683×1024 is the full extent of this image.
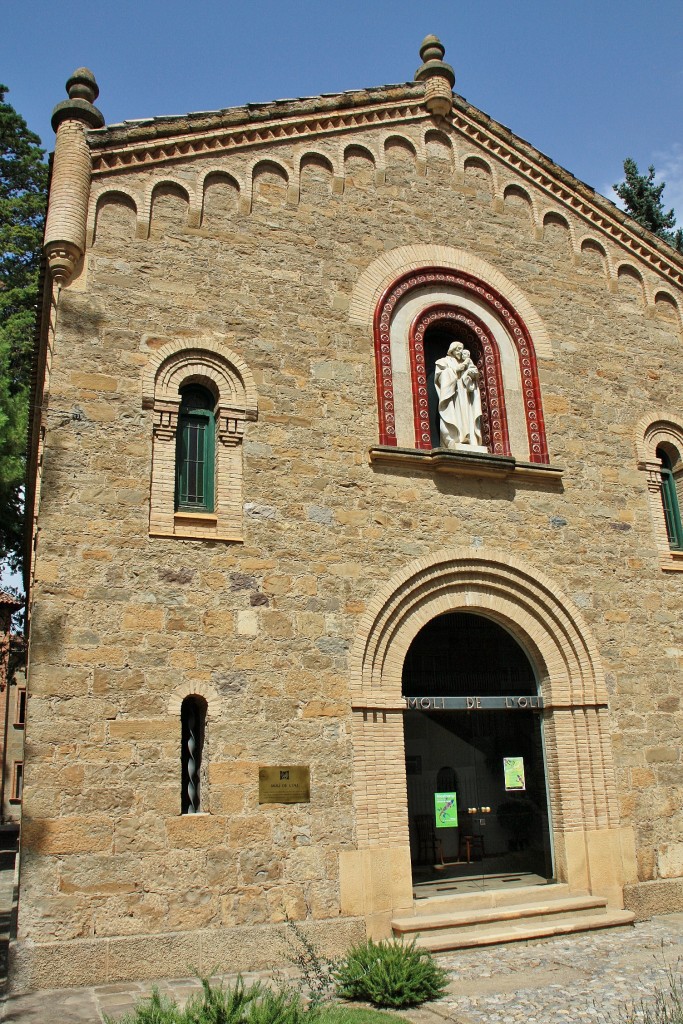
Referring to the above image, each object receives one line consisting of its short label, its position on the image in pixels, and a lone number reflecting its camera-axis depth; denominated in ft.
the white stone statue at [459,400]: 37.19
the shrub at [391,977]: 23.58
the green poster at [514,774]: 36.14
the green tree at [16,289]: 57.82
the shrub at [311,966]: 22.04
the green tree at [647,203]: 70.44
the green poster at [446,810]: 35.70
